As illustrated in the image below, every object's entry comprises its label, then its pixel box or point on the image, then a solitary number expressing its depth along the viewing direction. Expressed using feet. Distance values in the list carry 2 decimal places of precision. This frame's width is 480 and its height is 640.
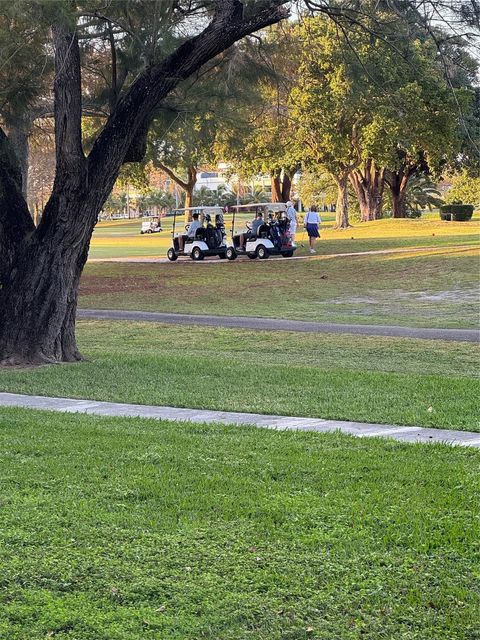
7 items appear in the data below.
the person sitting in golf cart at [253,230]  109.09
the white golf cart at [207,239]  111.75
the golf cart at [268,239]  109.29
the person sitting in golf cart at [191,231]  112.78
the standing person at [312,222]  110.93
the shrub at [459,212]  197.67
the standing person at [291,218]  109.70
